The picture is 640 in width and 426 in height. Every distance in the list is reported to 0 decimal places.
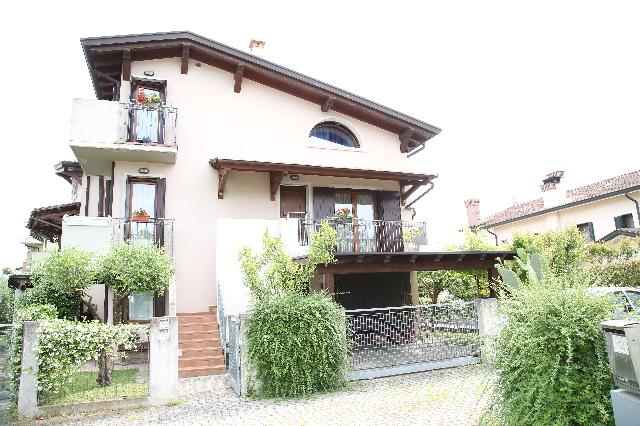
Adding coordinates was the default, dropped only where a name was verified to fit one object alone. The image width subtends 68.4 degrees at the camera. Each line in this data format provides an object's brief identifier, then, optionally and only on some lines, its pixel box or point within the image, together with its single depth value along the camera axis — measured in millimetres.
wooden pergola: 11359
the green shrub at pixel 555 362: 5258
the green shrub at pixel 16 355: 7797
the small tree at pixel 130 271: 10594
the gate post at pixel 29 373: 7578
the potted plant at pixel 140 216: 13045
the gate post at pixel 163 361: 8336
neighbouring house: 23047
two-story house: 12727
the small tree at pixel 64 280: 10008
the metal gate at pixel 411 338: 9938
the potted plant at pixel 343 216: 13969
